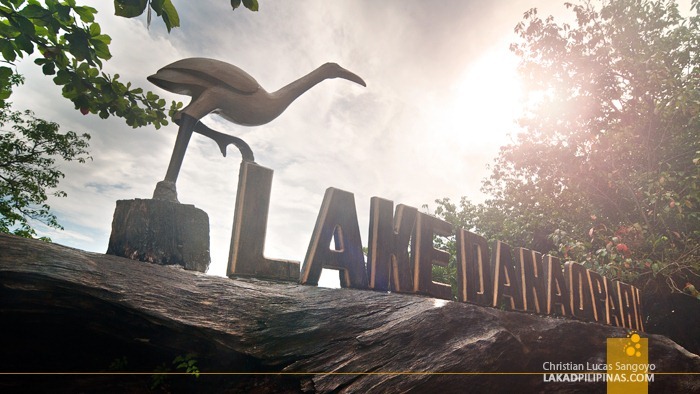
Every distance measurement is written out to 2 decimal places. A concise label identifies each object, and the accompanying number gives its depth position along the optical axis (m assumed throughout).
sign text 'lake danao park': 4.04
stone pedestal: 3.51
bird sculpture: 3.87
